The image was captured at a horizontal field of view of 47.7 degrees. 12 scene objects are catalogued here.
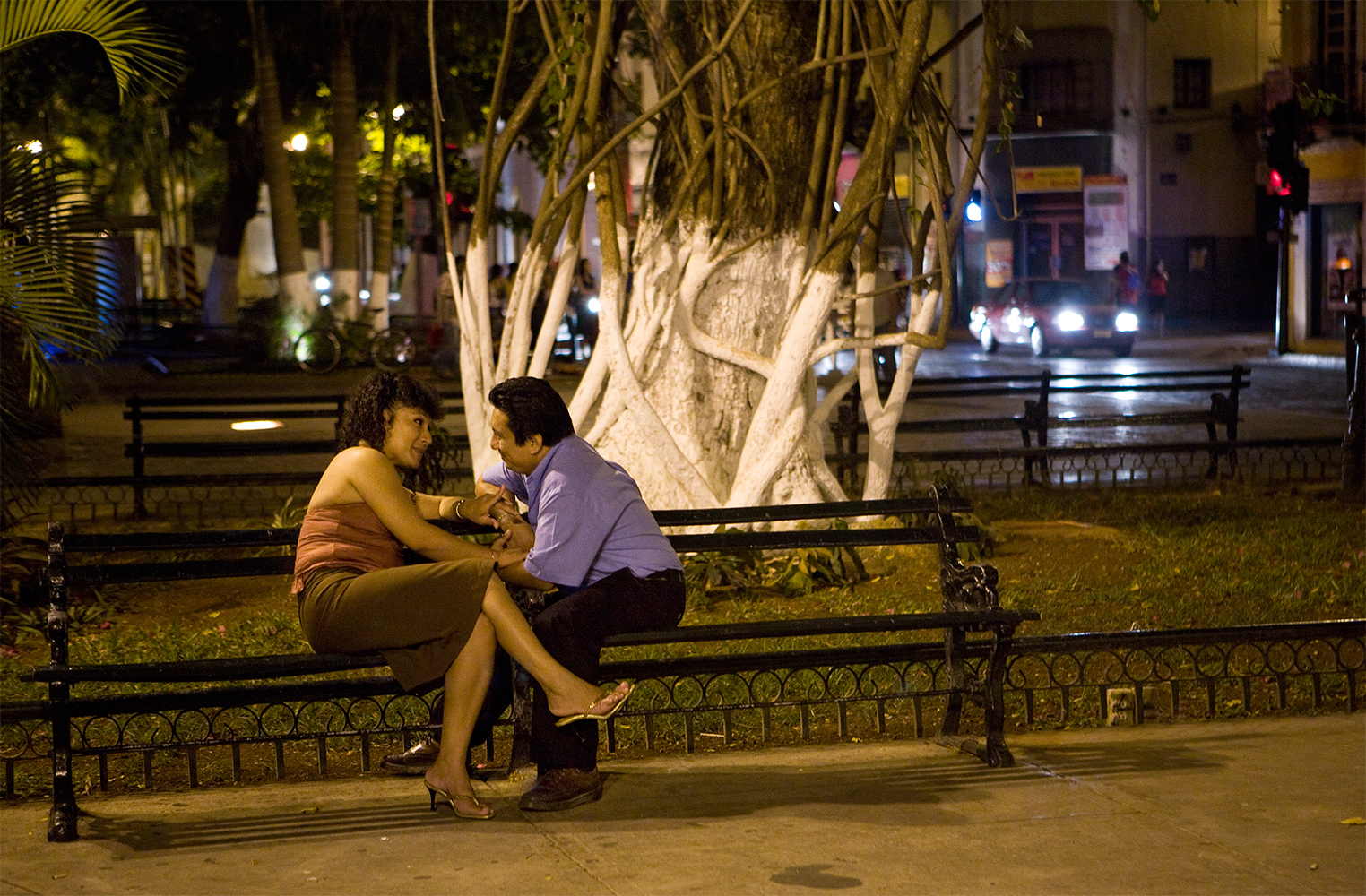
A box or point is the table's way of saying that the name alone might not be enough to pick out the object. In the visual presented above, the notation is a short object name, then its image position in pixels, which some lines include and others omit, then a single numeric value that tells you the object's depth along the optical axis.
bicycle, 25.27
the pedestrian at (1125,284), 34.78
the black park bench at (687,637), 4.38
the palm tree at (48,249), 6.15
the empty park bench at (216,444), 9.79
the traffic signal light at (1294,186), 23.61
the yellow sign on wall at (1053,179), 42.09
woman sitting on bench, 4.40
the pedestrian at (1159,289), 40.47
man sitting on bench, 4.59
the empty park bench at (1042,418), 10.97
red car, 28.75
